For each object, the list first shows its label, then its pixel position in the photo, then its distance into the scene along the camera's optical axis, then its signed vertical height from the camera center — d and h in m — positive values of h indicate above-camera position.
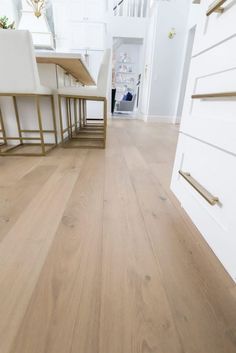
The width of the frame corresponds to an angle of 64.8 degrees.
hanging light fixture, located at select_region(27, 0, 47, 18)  3.99 +1.84
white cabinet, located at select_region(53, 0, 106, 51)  4.58 +1.66
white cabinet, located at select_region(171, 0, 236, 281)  0.63 -0.11
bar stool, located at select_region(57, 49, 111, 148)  1.92 -0.24
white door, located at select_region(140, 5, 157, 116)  4.51 +0.91
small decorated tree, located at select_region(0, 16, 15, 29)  1.92 +0.66
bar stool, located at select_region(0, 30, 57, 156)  1.42 -0.04
